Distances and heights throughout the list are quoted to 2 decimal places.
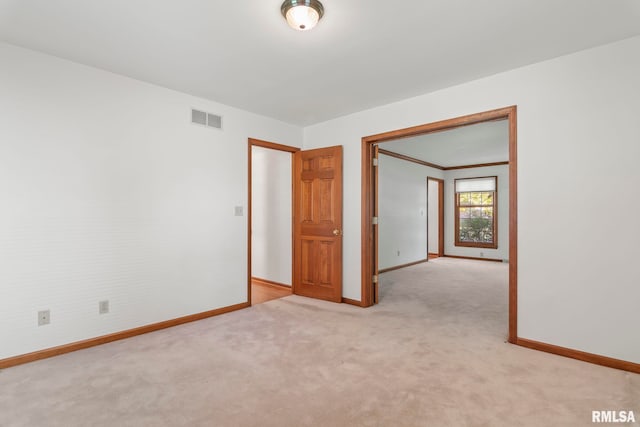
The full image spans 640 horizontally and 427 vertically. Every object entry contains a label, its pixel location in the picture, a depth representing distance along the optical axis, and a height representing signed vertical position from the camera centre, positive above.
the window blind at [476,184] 8.49 +0.78
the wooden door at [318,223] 4.32 -0.16
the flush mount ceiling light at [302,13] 1.95 +1.27
